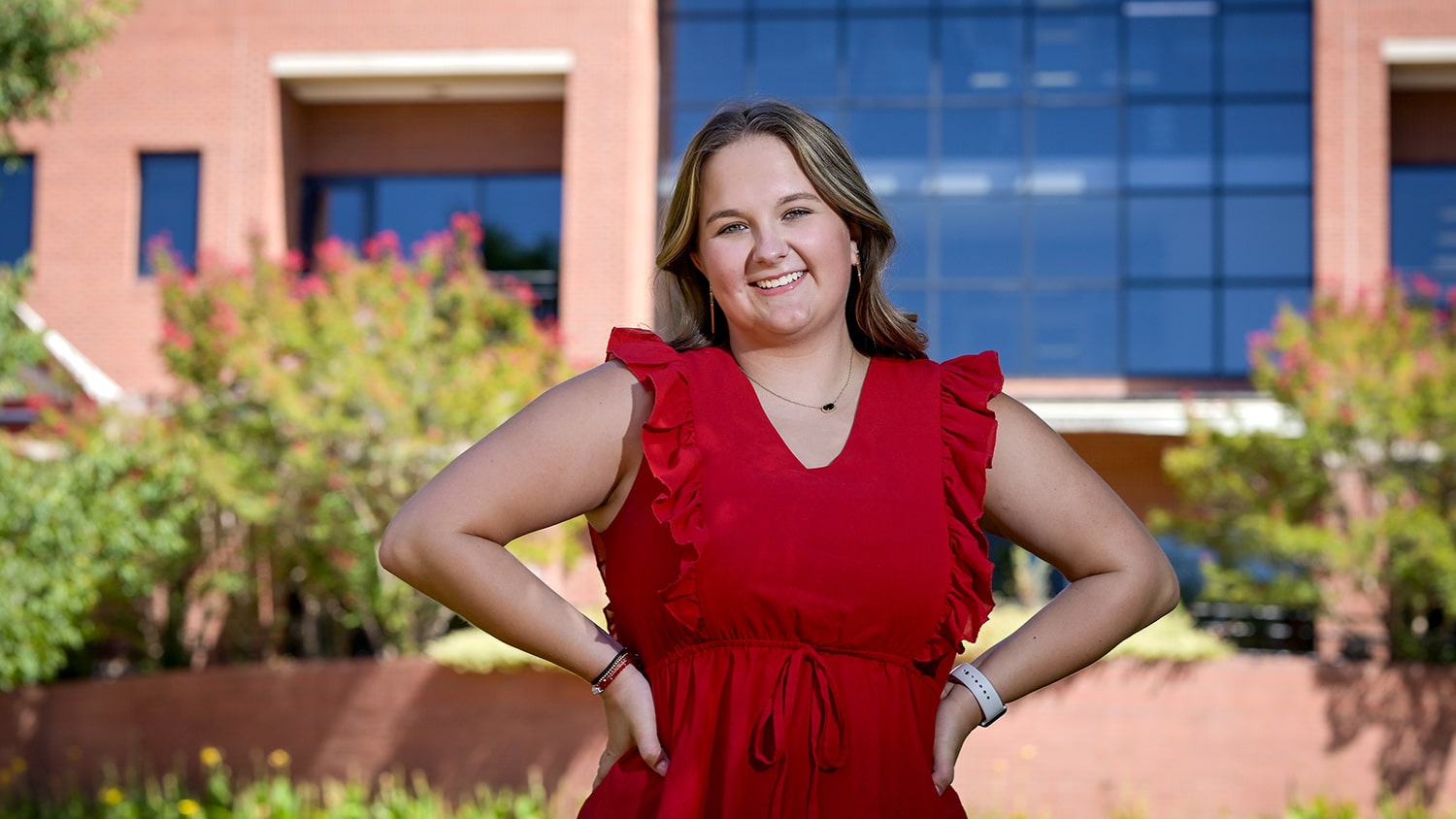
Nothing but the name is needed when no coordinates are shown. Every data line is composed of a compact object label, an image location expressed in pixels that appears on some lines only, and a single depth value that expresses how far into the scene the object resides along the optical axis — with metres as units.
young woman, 2.30
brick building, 17.00
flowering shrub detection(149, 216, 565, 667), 11.76
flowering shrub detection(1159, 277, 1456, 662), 11.40
